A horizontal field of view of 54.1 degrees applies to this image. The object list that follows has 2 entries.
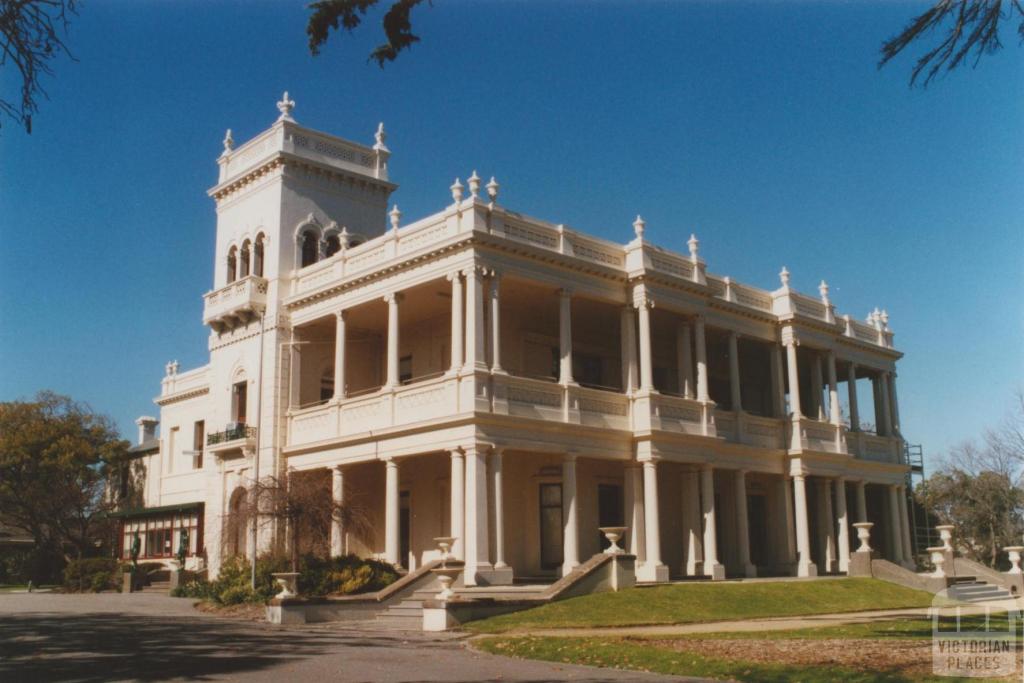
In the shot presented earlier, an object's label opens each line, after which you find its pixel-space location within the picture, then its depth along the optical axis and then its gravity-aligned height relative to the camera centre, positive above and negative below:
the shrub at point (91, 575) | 38.12 -1.63
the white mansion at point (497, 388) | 27.92 +4.42
